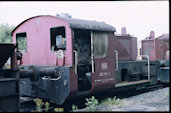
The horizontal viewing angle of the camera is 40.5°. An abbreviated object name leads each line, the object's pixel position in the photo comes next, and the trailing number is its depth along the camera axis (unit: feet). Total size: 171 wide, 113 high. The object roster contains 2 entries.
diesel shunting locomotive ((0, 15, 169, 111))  22.70
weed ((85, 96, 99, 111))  21.17
